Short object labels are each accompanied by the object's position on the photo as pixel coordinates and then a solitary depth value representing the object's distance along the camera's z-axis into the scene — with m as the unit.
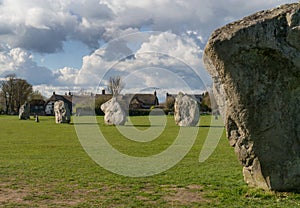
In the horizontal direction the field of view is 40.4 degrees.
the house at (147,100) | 95.77
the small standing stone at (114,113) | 34.34
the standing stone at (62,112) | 39.27
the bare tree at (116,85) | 51.21
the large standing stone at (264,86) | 7.38
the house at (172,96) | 71.94
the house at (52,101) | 98.64
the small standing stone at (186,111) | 32.44
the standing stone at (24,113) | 52.06
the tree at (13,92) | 83.75
